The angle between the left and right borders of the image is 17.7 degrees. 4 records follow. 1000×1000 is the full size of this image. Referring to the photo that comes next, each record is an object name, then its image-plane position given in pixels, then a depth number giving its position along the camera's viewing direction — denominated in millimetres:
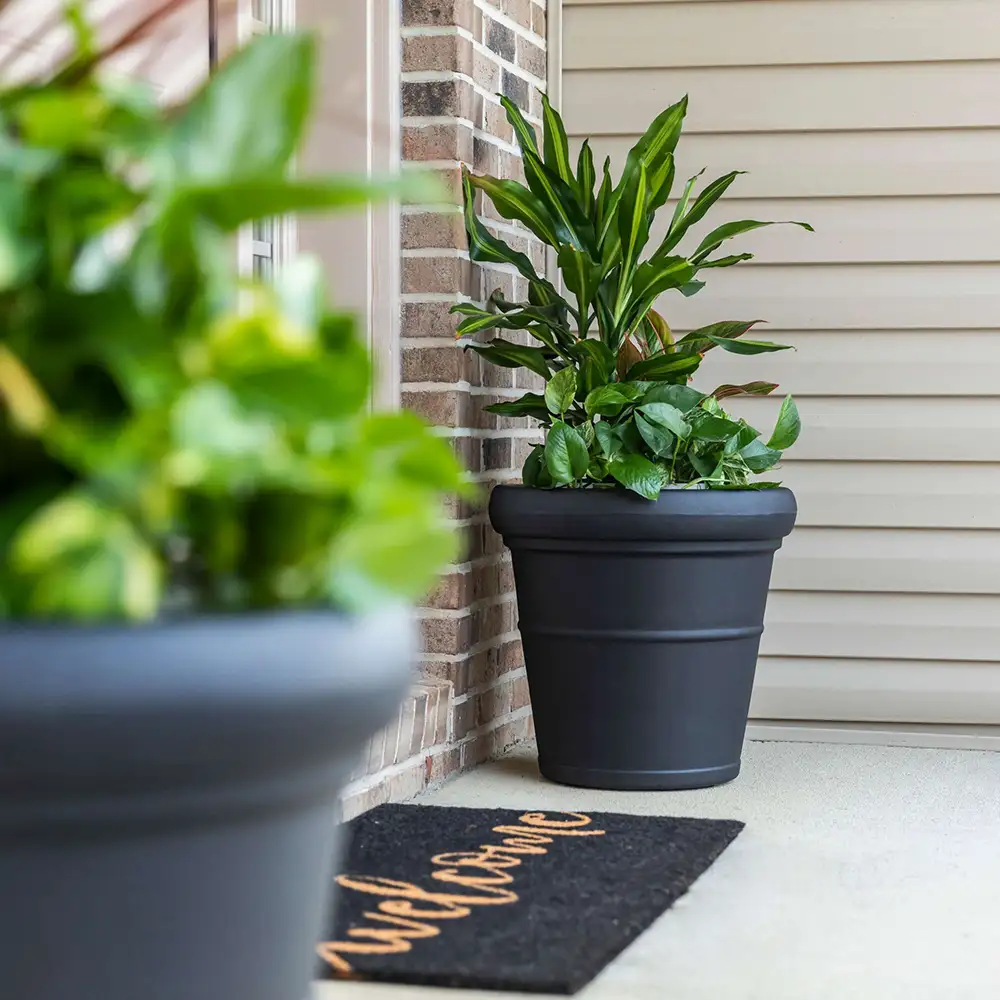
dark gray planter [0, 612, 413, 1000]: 1990
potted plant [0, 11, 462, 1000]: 2026
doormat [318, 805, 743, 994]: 3592
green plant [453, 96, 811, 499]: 4333
